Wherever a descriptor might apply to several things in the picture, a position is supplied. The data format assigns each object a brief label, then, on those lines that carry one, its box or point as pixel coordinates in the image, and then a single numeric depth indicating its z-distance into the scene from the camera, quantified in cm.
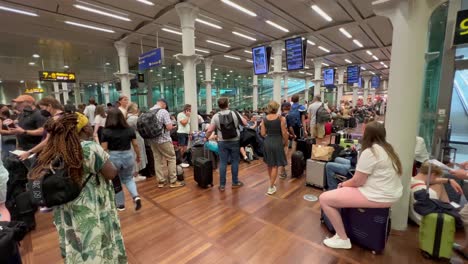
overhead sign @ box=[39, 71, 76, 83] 972
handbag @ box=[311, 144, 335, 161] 379
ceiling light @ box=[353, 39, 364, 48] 1084
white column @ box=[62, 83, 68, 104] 1515
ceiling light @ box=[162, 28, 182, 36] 844
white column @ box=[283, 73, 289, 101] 1655
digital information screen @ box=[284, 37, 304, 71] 805
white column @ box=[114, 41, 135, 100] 960
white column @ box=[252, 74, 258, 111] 1664
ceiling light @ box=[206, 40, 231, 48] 1044
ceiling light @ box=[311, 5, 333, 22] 683
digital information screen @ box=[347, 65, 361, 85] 1488
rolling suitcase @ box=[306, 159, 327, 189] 383
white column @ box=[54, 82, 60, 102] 1500
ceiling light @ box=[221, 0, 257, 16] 623
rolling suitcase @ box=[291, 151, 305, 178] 444
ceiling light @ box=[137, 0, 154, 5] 606
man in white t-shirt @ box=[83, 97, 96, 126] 649
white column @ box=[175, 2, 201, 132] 612
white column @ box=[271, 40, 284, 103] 1004
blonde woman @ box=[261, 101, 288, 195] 352
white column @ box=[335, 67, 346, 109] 1712
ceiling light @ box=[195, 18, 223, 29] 770
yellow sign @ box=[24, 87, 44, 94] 1573
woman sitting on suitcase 204
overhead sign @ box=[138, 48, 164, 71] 698
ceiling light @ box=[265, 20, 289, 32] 790
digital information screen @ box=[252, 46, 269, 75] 891
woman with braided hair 140
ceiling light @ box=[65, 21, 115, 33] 733
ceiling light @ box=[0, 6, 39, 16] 601
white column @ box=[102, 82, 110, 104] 1706
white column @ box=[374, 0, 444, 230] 229
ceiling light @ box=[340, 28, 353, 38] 907
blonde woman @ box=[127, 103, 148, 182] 403
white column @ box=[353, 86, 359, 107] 2015
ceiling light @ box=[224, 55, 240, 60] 1376
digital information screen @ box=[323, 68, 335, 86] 1417
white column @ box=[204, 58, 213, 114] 1399
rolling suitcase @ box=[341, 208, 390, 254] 215
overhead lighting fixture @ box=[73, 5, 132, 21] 619
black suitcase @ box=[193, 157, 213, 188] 397
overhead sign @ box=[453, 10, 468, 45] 299
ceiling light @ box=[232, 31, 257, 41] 921
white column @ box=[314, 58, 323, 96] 1341
